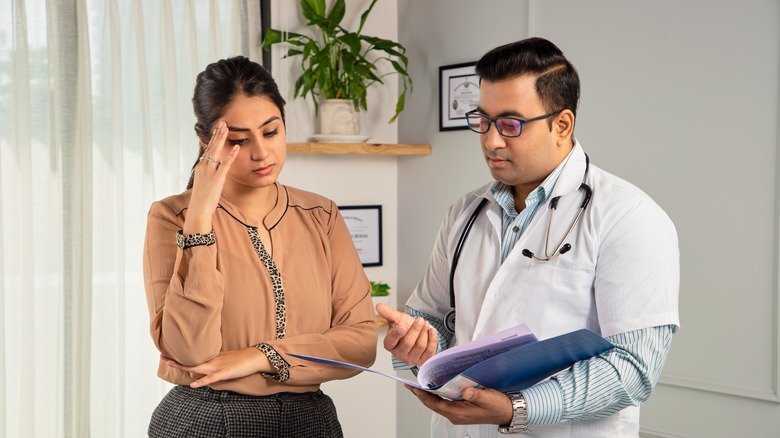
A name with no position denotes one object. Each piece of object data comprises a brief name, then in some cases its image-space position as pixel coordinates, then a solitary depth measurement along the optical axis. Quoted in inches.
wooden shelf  139.1
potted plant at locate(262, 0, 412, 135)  139.6
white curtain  116.9
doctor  65.7
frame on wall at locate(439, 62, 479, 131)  145.3
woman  71.4
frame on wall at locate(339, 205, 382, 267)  153.6
